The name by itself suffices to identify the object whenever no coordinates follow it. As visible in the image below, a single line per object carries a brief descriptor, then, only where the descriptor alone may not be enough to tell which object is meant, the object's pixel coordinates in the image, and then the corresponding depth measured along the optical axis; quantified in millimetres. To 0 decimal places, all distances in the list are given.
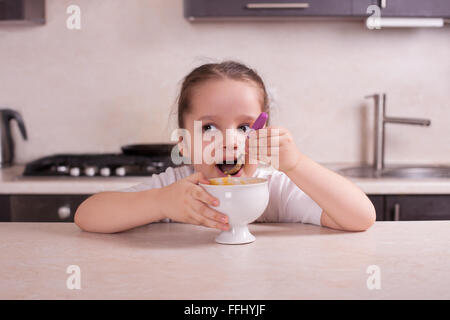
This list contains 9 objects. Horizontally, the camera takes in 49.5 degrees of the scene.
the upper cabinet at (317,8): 2072
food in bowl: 874
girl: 893
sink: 2178
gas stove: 1993
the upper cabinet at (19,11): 2125
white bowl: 812
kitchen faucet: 2279
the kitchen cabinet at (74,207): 1884
